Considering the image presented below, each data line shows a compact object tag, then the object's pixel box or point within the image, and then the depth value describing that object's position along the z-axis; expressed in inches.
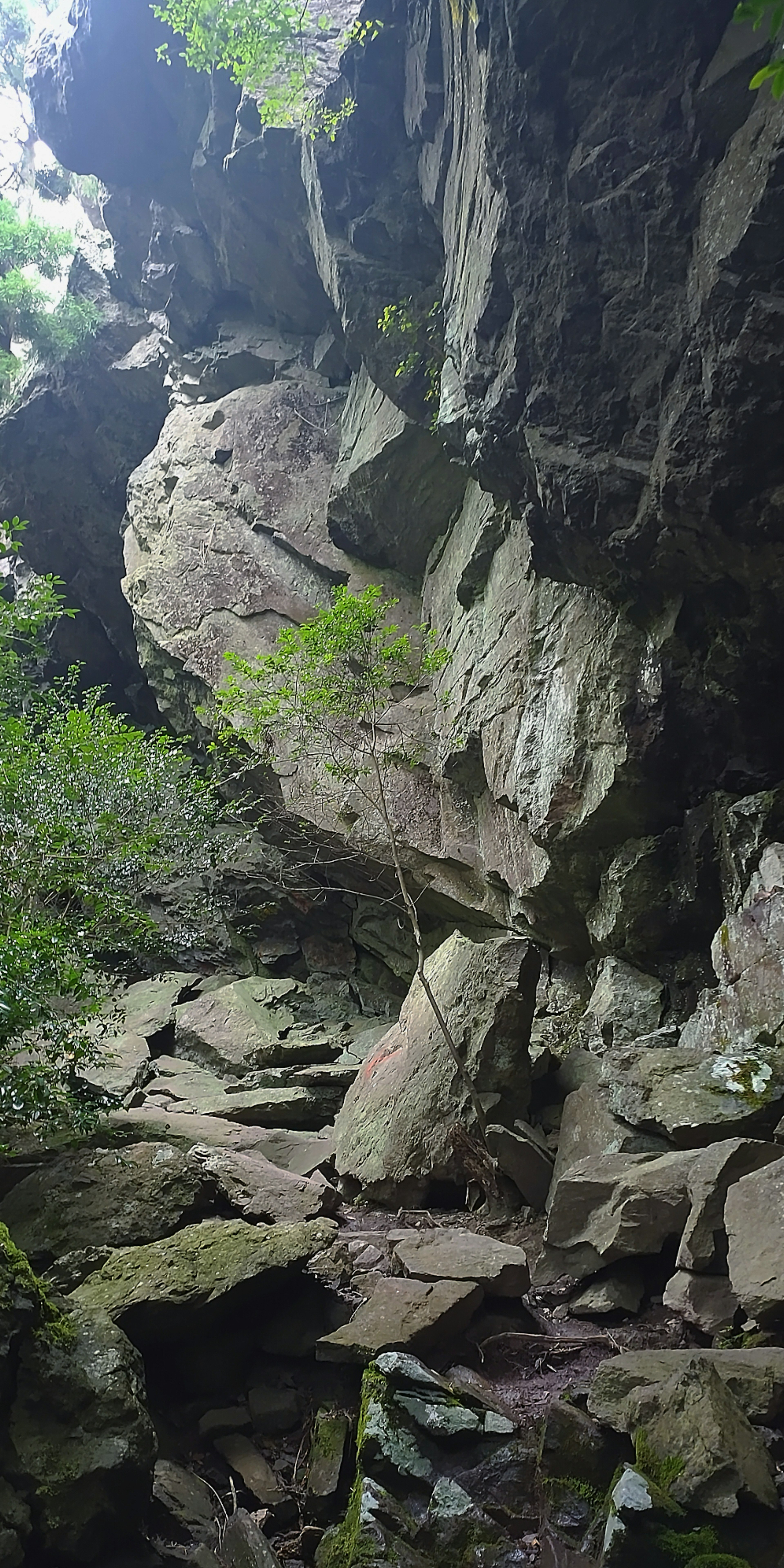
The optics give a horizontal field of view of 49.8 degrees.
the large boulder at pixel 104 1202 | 201.0
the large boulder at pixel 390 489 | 523.2
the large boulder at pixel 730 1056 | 233.9
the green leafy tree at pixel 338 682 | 365.1
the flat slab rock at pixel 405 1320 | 169.3
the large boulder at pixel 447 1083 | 285.3
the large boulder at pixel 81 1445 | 122.9
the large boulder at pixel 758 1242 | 155.6
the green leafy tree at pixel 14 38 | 940.6
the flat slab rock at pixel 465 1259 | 194.1
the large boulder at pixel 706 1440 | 115.6
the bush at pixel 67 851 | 239.5
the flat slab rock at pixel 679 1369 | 135.0
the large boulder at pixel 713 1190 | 182.5
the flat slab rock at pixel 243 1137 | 311.1
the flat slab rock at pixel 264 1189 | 232.5
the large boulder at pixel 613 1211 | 200.5
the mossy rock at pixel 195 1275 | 169.0
